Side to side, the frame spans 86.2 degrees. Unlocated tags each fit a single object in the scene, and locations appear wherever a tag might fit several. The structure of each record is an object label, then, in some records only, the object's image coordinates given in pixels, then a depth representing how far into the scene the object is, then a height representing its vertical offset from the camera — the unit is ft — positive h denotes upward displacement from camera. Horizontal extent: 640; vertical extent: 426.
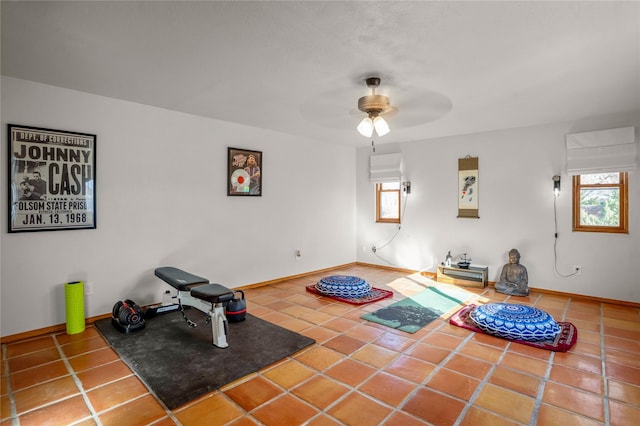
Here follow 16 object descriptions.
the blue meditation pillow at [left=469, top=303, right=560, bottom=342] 10.82 -3.59
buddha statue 16.55 -3.24
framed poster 10.94 +1.18
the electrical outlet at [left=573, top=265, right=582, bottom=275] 15.88 -2.63
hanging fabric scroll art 18.84 +1.46
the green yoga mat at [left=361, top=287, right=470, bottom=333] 12.47 -3.94
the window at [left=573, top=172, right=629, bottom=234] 15.01 +0.45
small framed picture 16.67 +2.09
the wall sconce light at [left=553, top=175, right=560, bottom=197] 16.21 +1.32
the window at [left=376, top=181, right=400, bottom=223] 22.18 +0.75
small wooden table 17.65 -3.32
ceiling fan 11.40 +3.59
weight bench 10.27 -2.57
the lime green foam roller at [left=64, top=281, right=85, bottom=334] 11.44 -3.08
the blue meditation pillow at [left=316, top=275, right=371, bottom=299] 15.46 -3.38
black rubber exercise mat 8.27 -4.04
